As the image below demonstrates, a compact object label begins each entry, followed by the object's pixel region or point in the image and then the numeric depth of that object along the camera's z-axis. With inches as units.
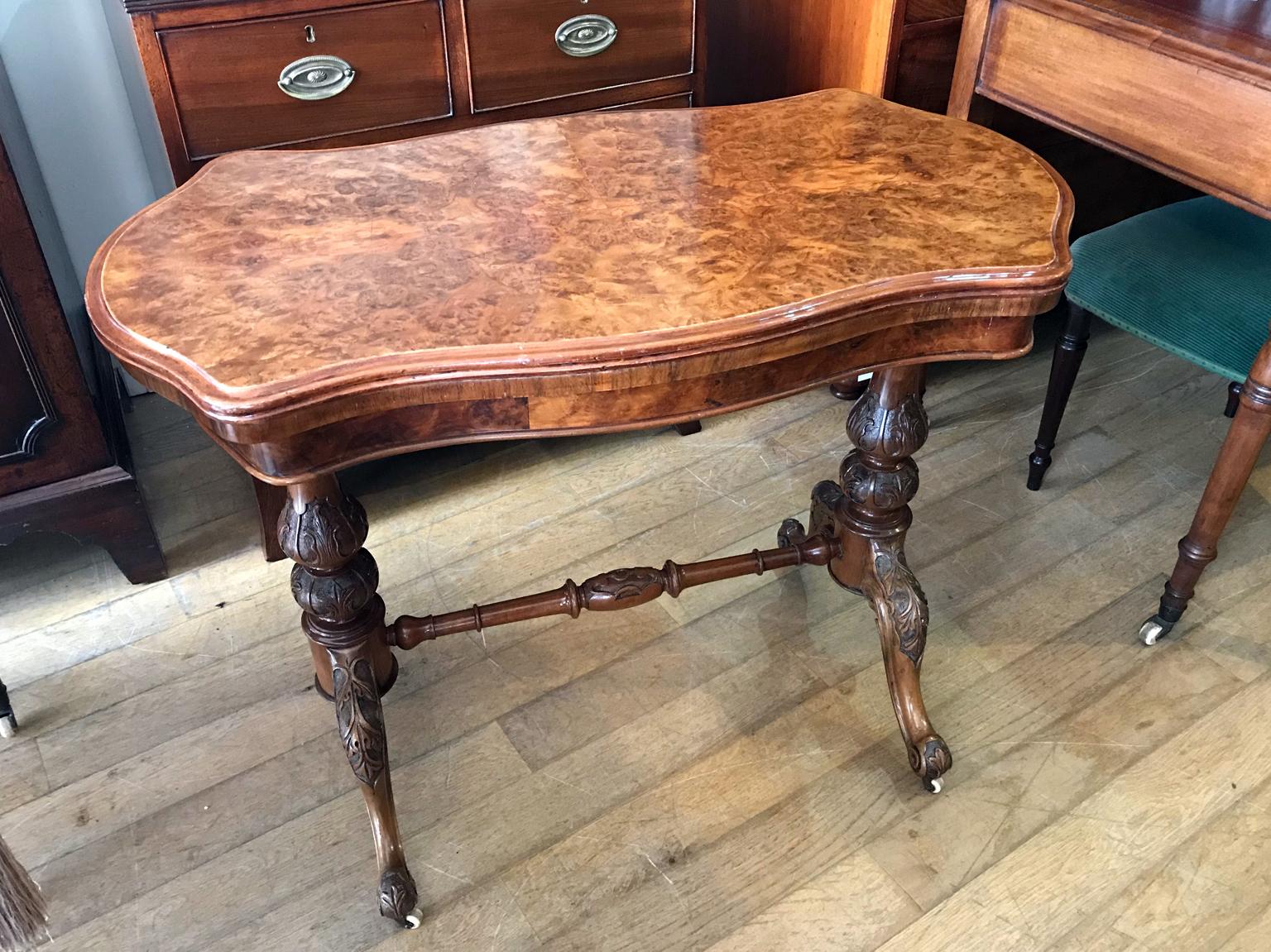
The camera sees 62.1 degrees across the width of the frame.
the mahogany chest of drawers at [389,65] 55.7
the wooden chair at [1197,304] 58.1
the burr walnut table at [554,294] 37.4
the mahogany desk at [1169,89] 52.9
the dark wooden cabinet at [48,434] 58.1
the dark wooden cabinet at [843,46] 70.0
